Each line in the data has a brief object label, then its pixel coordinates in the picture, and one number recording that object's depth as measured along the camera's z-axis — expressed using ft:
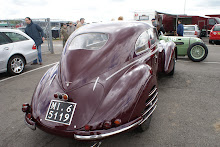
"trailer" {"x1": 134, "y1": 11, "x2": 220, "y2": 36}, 61.82
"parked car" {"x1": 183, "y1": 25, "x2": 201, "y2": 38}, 46.16
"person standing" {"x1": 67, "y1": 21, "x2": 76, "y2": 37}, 33.09
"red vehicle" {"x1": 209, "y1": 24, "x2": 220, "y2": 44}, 42.48
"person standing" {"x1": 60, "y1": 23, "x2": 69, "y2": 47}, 33.04
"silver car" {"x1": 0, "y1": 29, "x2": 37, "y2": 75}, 18.93
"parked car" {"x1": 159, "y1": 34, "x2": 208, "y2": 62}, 23.73
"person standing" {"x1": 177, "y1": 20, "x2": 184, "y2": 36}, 36.24
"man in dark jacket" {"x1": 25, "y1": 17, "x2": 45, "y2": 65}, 24.86
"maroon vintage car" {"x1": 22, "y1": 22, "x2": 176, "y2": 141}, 6.94
